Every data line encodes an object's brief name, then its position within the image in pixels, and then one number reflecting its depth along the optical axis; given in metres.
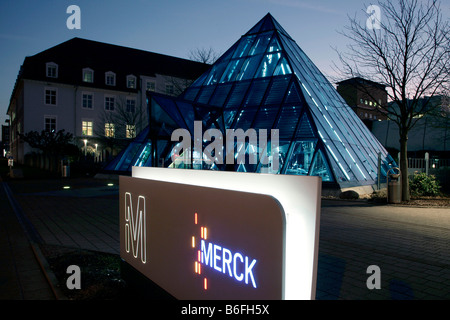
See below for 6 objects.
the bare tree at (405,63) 13.15
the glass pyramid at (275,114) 14.69
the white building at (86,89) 39.12
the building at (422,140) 31.06
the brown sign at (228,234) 2.18
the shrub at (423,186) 14.72
